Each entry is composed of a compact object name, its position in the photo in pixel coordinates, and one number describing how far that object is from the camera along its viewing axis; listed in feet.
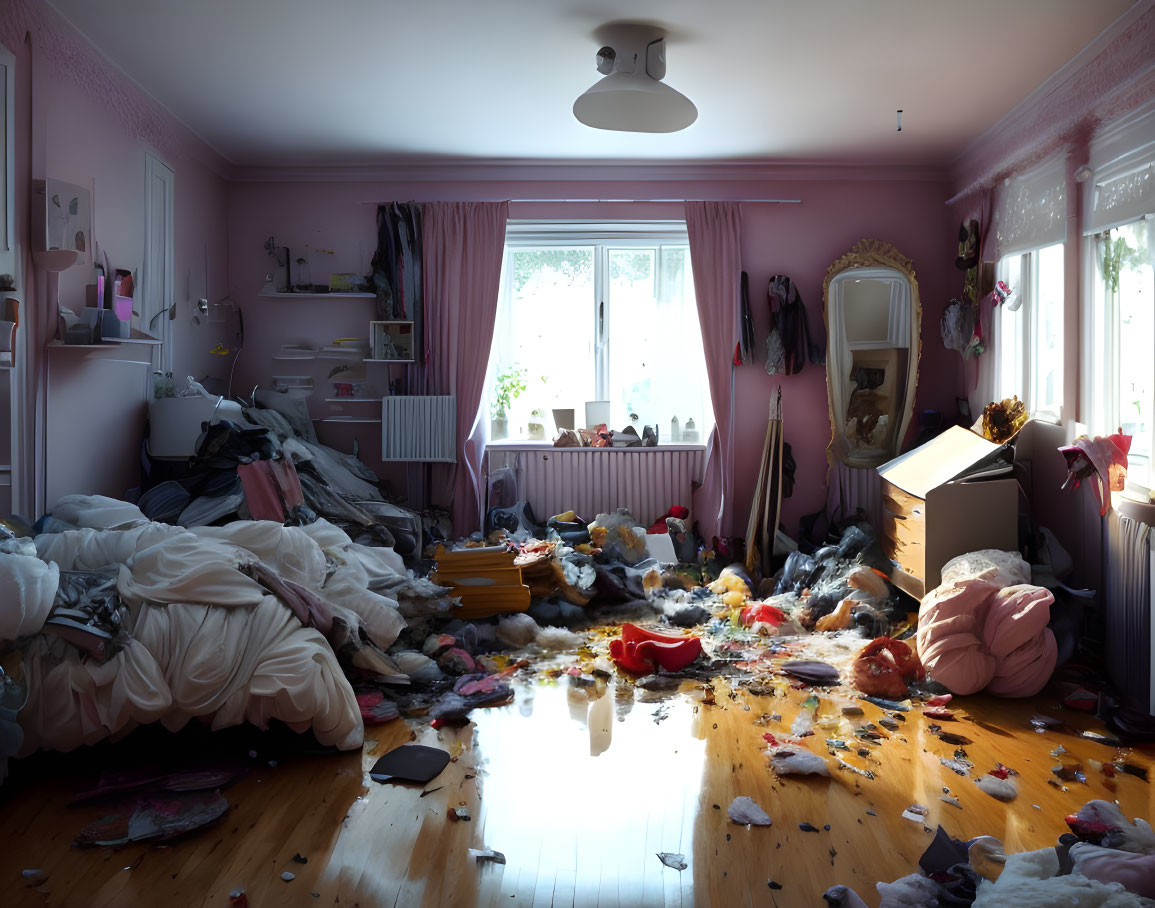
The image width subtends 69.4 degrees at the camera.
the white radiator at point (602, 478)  18.71
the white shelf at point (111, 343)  11.36
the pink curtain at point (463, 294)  18.26
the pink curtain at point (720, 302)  18.26
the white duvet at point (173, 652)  8.20
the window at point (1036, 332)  13.83
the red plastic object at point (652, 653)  11.87
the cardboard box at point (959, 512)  13.20
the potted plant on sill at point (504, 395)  19.12
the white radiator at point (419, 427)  18.04
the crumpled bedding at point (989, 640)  10.64
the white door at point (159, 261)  14.35
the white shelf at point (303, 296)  18.07
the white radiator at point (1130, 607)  10.44
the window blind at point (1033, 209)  13.20
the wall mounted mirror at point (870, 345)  17.87
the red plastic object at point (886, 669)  11.05
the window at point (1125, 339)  11.22
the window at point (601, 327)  18.97
